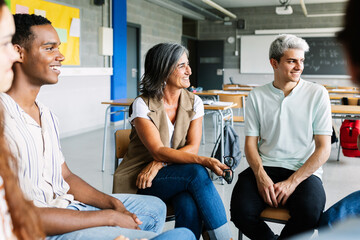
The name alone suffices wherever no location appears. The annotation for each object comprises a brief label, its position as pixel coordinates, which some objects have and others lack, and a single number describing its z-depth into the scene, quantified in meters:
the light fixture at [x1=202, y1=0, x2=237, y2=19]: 8.48
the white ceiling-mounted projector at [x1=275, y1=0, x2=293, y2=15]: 8.94
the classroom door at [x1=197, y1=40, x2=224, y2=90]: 11.78
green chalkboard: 10.60
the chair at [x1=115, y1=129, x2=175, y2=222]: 2.15
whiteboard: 11.05
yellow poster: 4.99
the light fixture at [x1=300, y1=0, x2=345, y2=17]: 10.34
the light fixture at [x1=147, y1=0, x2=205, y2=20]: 9.07
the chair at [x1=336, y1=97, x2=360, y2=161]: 4.54
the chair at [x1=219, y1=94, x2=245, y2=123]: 4.82
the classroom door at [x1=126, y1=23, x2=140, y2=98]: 8.10
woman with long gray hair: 1.73
